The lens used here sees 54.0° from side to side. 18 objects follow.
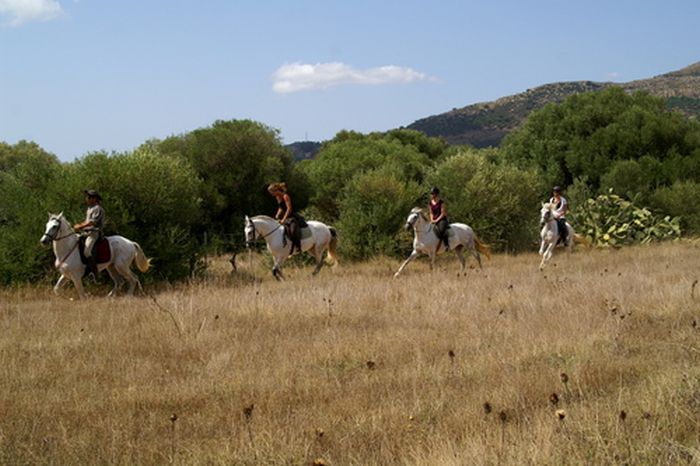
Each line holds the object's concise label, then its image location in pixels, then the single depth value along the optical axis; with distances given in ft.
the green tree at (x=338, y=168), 110.63
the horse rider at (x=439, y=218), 60.64
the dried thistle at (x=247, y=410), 16.10
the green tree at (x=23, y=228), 51.13
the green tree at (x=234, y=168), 96.99
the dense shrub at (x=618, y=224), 84.07
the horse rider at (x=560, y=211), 65.99
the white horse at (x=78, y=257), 43.88
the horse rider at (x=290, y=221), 56.70
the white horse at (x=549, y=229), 63.98
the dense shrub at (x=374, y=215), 73.72
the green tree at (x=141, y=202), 54.60
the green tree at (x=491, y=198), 82.79
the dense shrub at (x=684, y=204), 91.71
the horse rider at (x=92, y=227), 44.96
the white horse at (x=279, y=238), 55.93
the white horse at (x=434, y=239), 58.44
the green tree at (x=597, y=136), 109.29
